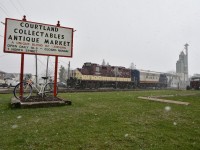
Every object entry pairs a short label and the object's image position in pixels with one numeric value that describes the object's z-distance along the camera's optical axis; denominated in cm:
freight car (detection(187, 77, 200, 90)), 3246
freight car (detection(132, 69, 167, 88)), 3838
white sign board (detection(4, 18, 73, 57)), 910
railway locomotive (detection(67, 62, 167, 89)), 2954
